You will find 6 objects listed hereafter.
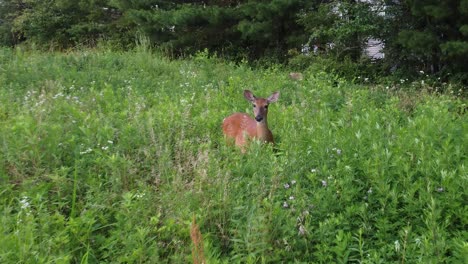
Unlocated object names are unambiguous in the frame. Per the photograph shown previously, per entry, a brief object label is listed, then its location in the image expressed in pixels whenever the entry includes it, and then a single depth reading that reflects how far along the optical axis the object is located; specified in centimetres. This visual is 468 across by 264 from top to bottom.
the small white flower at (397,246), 242
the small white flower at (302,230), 265
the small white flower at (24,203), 256
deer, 457
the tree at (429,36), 796
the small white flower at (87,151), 340
